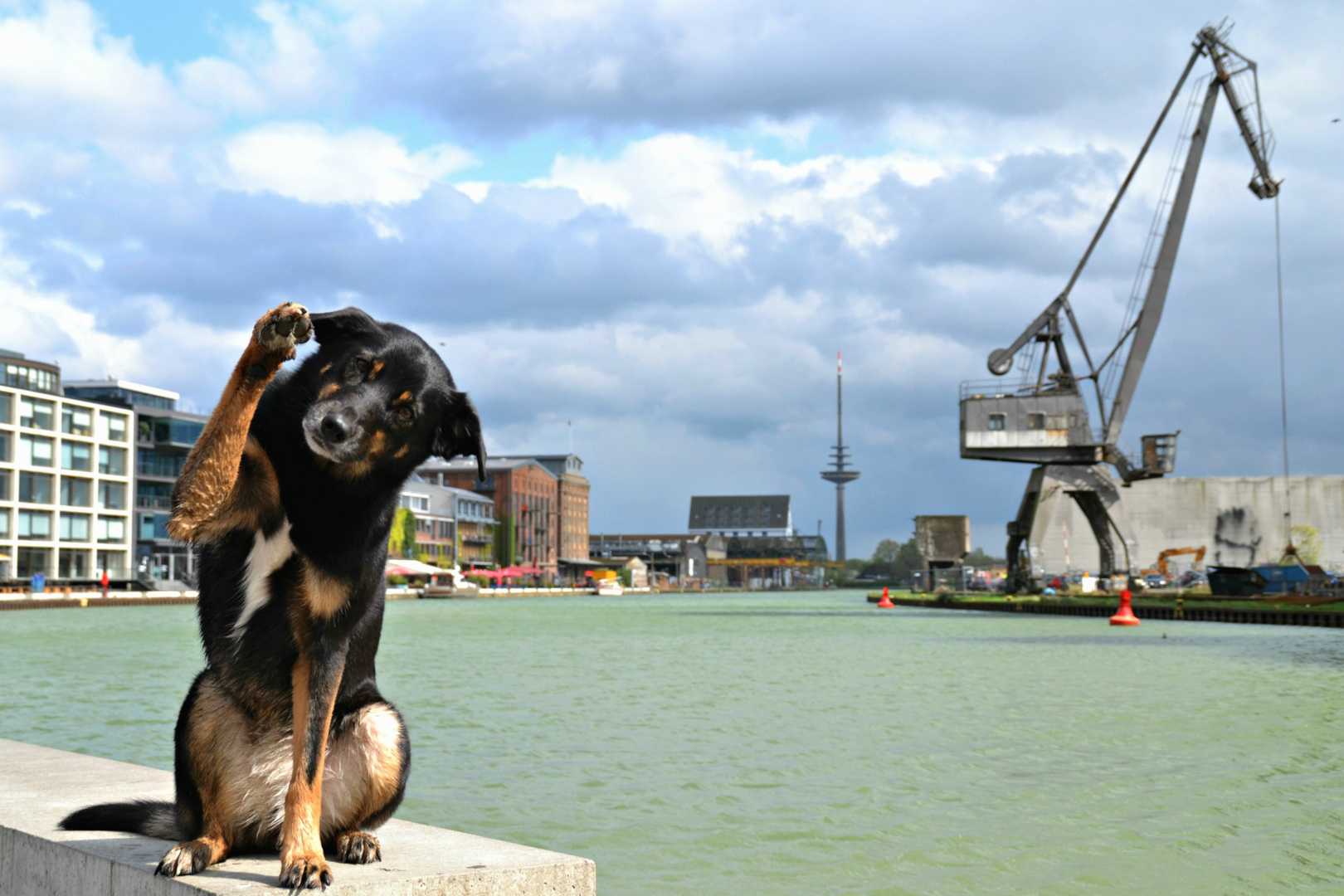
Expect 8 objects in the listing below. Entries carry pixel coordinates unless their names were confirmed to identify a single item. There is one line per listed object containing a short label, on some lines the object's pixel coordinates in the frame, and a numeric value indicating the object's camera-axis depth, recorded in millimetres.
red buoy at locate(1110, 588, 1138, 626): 43625
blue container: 49969
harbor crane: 55594
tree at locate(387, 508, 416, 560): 114000
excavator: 76438
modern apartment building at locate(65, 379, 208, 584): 87625
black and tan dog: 3104
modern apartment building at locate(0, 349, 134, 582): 76688
